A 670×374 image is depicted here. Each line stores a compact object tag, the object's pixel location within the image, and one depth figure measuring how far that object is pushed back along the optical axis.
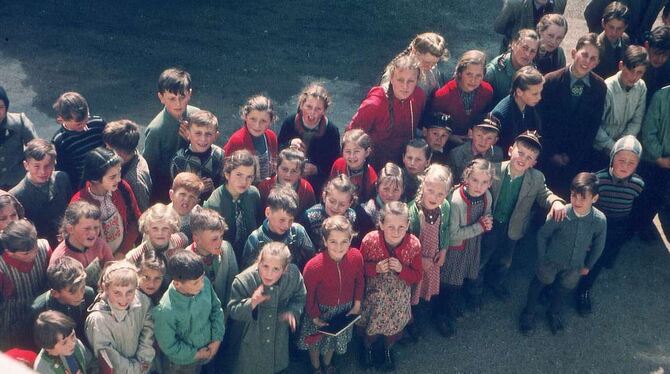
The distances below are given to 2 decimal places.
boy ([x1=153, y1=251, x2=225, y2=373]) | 4.60
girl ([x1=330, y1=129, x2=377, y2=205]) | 5.77
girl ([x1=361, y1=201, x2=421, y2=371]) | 5.27
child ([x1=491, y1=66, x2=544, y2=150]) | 6.23
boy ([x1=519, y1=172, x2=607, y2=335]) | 5.80
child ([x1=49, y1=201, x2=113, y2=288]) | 4.77
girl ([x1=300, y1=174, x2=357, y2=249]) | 5.38
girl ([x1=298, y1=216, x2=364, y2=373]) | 5.09
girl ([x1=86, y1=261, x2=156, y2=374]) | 4.50
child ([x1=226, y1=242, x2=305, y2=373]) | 4.88
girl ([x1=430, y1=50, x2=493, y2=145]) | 6.39
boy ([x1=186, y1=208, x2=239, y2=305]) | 4.89
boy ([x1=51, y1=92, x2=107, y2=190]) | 5.60
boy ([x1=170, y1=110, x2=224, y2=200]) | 5.65
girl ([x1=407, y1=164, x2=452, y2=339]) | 5.50
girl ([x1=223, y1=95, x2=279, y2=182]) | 5.89
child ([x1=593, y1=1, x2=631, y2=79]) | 7.26
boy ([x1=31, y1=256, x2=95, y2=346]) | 4.49
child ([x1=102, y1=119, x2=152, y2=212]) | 5.53
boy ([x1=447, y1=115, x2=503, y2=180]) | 6.11
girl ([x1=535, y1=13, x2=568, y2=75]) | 7.07
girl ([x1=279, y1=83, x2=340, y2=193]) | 6.05
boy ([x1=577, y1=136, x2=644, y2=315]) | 6.06
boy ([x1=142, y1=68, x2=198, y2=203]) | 5.91
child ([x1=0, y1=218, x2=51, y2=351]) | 4.61
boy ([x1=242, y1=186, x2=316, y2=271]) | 5.09
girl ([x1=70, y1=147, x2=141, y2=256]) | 5.17
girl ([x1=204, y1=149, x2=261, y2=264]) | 5.37
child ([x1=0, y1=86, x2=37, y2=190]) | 5.82
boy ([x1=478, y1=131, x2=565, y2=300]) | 5.93
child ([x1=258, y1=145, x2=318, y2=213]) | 5.61
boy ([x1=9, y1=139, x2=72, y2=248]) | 5.18
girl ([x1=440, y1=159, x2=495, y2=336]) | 5.71
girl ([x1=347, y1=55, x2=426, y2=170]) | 6.16
